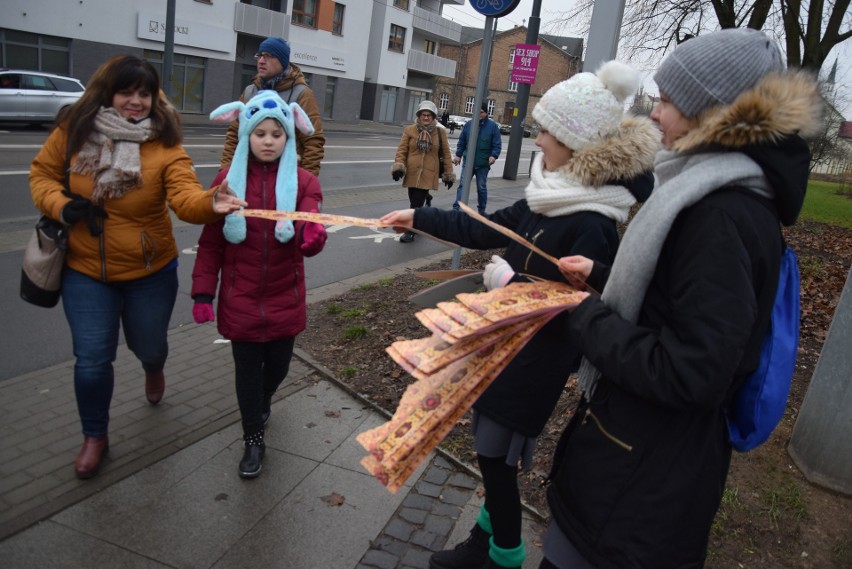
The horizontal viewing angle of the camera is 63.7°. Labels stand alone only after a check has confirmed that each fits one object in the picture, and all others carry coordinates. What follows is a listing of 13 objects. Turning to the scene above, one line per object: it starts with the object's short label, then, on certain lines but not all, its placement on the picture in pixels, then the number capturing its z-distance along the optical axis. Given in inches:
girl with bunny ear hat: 130.9
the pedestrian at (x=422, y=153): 377.1
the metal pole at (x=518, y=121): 743.1
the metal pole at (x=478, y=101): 247.4
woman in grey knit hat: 62.5
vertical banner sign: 685.3
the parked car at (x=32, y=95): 717.3
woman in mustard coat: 127.5
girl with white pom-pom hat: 93.9
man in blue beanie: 201.8
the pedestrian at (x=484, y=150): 494.9
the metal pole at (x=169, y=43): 907.4
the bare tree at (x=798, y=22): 511.8
